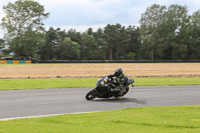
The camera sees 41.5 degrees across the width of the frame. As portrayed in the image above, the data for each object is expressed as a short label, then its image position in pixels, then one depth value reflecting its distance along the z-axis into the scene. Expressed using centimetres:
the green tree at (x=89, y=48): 9388
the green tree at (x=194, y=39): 8375
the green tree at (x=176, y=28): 8269
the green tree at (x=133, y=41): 10312
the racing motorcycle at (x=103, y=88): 1146
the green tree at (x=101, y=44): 10119
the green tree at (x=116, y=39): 10250
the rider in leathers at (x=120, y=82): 1168
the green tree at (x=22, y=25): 6750
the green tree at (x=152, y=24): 8419
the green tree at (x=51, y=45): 8412
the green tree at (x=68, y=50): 8444
